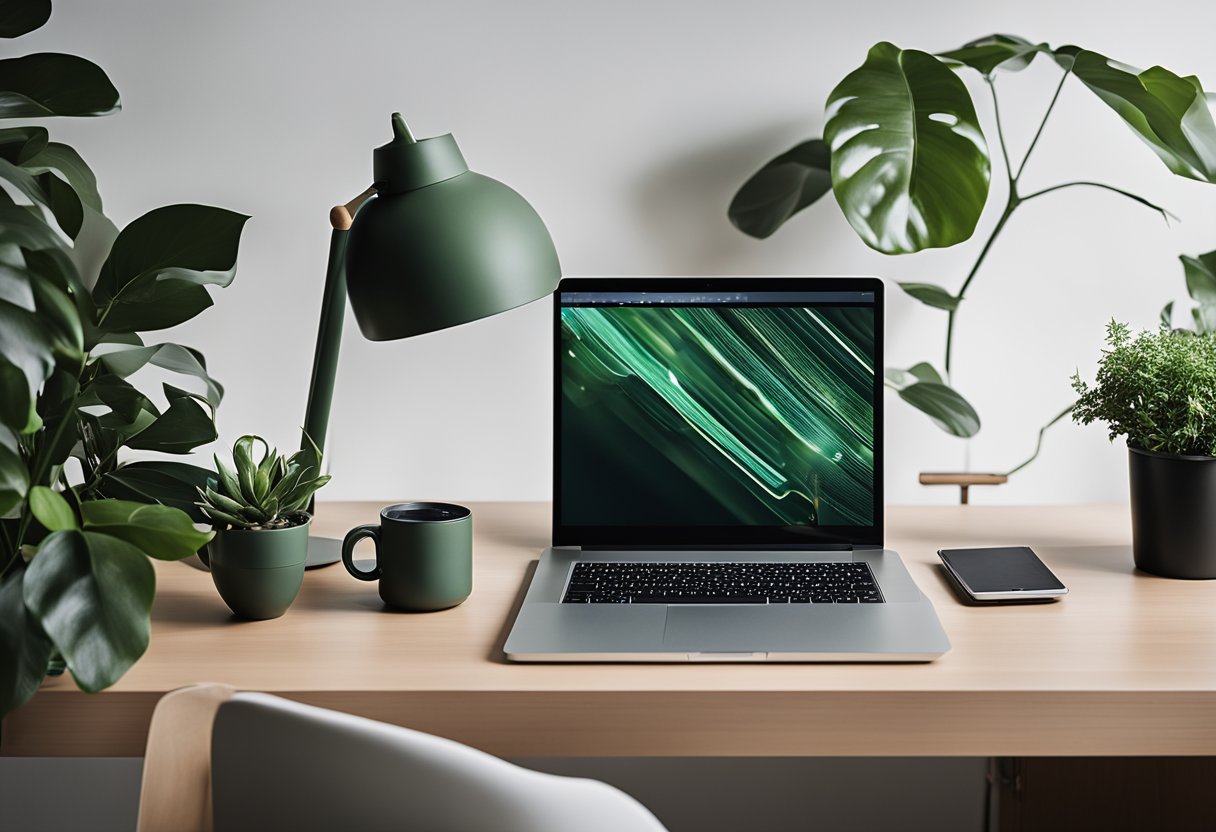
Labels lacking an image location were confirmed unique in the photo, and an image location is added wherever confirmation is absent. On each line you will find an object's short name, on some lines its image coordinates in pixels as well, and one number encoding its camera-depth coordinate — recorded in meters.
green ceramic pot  1.00
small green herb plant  1.11
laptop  1.23
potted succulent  1.01
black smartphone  1.06
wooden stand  1.50
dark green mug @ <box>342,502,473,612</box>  1.03
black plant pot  1.11
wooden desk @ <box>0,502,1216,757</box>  0.86
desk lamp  0.99
